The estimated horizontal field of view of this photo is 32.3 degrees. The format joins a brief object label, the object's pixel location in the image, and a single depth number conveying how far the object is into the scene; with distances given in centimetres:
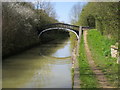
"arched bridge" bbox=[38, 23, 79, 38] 2369
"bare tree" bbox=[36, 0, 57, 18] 2758
